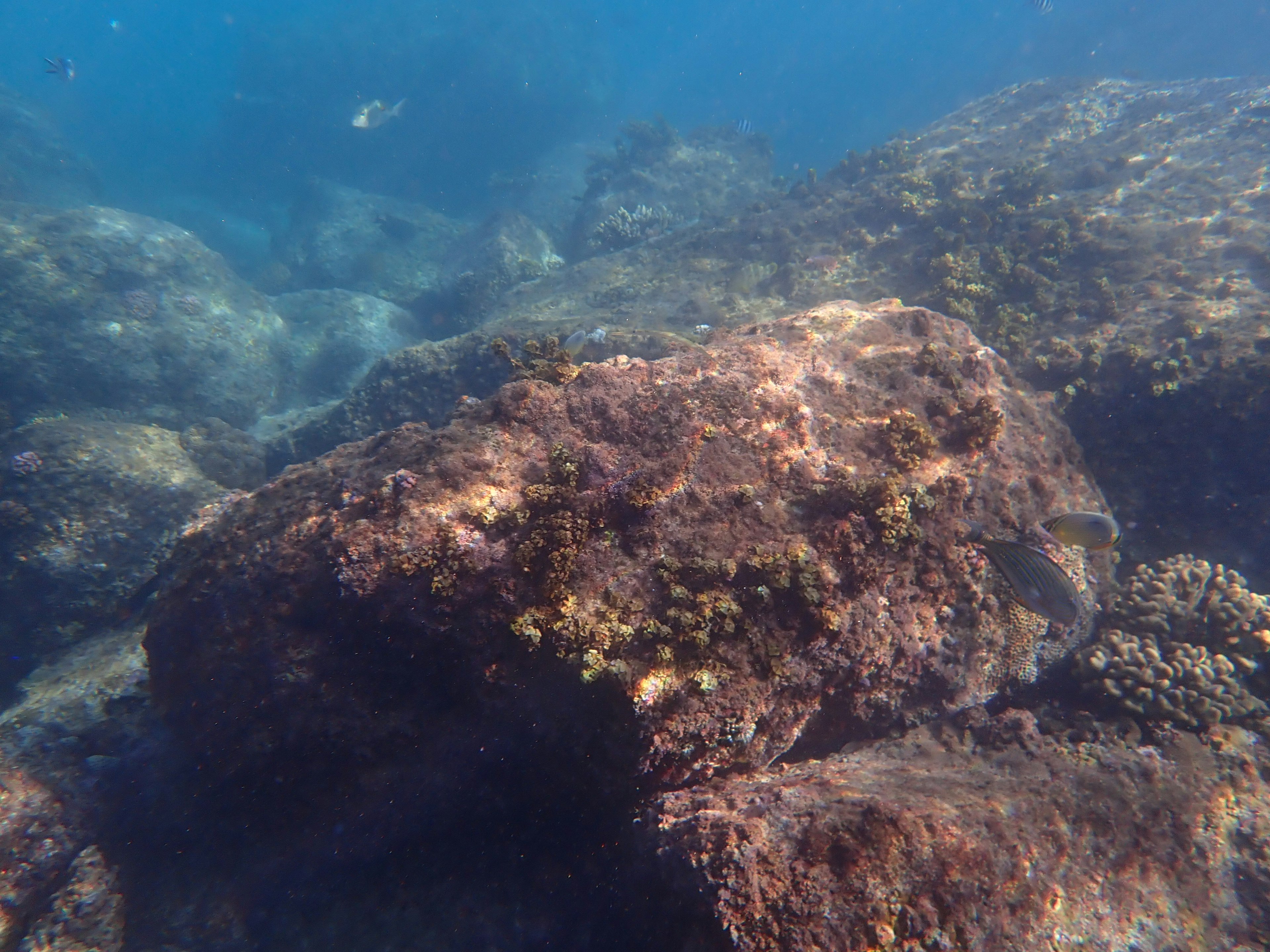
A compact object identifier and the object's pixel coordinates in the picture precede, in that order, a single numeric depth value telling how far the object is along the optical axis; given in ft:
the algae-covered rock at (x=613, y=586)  11.61
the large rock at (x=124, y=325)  41.39
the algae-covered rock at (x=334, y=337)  55.98
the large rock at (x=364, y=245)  78.48
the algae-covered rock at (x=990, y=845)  8.75
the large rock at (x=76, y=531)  26.48
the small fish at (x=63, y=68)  54.34
